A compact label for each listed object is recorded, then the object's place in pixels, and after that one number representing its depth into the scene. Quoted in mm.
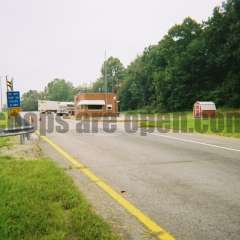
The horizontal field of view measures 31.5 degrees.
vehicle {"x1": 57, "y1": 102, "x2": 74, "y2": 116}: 83712
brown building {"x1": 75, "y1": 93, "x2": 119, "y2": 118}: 58138
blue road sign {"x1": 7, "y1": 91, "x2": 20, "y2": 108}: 18630
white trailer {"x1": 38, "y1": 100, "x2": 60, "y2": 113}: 93781
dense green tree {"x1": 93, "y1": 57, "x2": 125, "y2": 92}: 148125
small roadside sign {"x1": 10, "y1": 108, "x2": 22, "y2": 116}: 18891
